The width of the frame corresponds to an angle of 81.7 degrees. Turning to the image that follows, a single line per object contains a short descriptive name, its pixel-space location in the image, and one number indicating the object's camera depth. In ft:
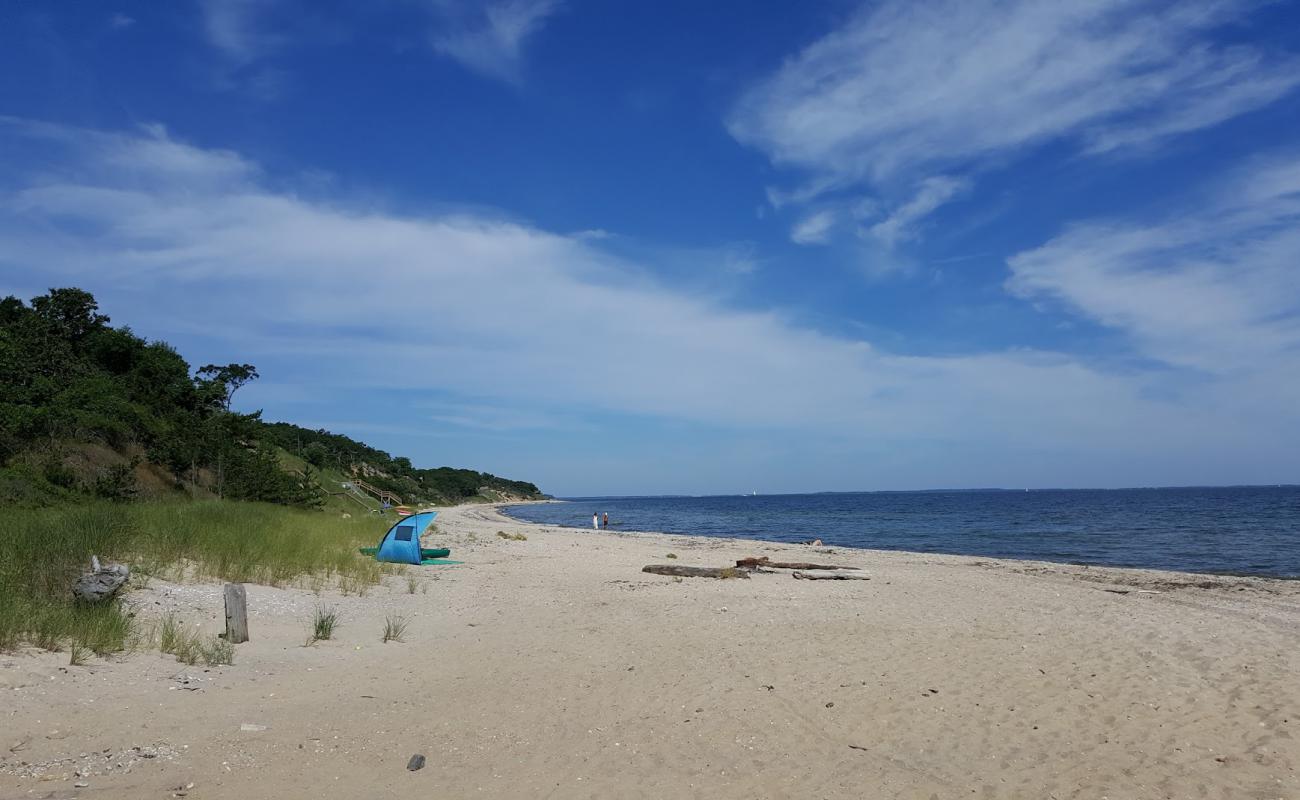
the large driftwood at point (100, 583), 27.37
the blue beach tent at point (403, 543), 62.13
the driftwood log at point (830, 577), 59.16
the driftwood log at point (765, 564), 66.54
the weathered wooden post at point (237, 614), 29.19
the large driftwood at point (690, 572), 59.31
